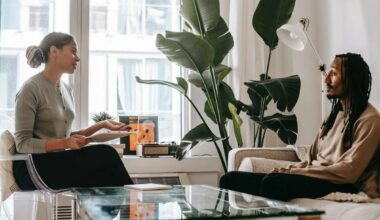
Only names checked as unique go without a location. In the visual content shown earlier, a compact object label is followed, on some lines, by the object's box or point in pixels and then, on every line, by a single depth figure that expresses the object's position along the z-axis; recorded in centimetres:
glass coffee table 161
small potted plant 380
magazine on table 228
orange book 391
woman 274
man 240
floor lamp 306
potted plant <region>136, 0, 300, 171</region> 336
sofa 200
